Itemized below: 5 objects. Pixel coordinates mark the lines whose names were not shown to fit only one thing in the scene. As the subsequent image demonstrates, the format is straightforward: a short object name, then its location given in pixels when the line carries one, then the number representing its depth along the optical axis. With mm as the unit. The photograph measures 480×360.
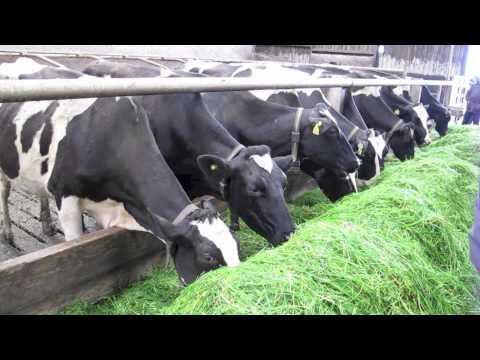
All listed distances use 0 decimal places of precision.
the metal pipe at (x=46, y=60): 5403
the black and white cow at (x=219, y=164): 3242
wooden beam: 2438
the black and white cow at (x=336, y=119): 4834
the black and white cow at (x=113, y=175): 2680
